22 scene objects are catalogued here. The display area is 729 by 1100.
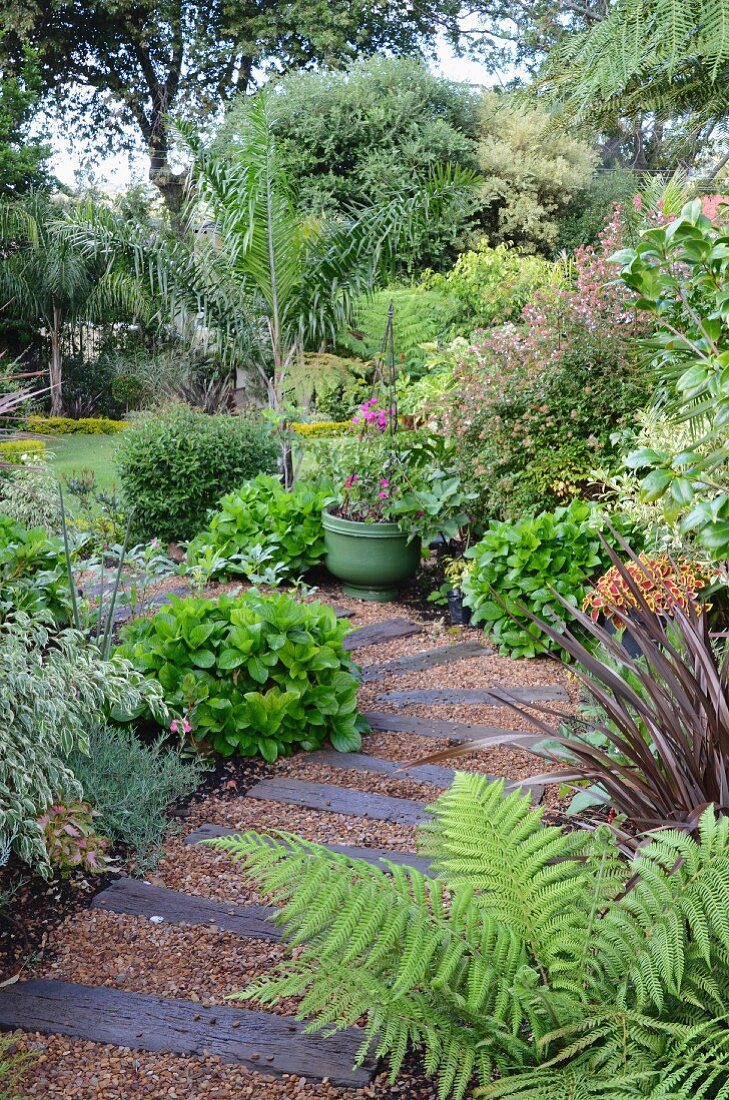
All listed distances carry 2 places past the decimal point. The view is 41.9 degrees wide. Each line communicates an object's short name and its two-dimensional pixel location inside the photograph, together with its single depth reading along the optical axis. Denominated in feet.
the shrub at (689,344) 5.54
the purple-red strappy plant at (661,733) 6.68
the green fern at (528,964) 4.71
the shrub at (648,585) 11.69
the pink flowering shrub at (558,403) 16.38
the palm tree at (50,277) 45.14
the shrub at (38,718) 6.98
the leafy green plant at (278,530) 18.22
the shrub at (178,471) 22.31
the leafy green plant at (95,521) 19.33
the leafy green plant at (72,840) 7.95
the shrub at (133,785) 8.70
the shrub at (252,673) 10.61
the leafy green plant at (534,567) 14.70
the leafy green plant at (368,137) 44.62
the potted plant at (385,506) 17.30
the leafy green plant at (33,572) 12.59
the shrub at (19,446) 23.53
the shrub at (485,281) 33.94
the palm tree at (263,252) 26.43
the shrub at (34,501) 20.07
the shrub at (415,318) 37.42
